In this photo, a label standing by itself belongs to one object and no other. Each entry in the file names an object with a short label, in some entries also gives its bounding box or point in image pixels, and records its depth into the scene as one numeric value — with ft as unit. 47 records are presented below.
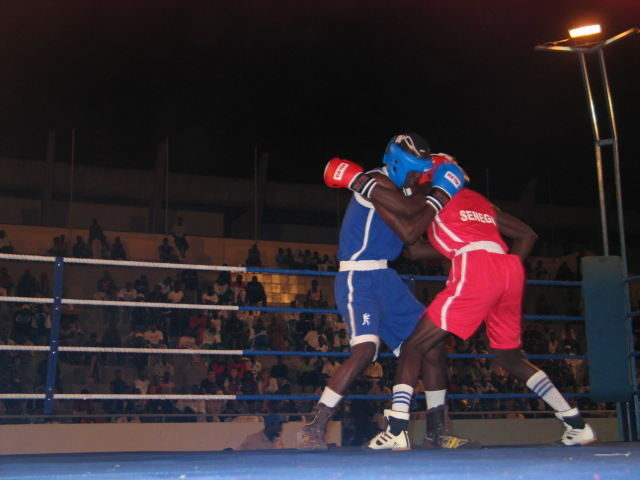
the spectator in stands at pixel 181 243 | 51.72
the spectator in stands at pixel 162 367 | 39.01
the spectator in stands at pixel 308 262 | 53.32
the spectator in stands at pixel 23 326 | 36.76
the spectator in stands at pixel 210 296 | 45.11
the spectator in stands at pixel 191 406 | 33.24
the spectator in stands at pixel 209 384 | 36.22
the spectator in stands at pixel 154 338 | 39.58
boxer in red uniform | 11.57
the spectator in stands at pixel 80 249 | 47.34
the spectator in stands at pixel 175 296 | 44.34
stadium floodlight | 16.99
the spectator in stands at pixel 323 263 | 53.93
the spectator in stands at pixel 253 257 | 51.10
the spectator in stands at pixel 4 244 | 46.47
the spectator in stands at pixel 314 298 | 49.69
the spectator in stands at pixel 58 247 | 46.91
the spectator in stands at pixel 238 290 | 45.47
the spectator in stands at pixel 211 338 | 40.32
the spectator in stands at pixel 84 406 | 33.73
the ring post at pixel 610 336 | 16.15
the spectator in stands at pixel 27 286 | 43.43
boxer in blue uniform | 11.48
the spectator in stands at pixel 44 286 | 44.88
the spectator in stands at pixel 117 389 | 33.27
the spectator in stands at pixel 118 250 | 48.75
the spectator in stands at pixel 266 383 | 37.32
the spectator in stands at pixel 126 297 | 44.19
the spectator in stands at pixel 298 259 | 53.78
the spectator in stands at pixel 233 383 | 35.81
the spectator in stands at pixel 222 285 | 46.16
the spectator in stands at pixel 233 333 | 40.64
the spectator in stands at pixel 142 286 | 46.18
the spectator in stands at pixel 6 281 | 44.09
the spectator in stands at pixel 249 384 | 34.47
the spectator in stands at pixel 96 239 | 49.08
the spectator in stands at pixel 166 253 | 50.08
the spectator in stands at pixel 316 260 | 53.60
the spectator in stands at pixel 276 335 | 42.65
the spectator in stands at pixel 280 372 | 38.52
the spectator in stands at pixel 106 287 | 45.29
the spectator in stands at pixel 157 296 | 45.39
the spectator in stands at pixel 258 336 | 40.15
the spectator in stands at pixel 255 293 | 43.57
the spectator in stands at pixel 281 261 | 53.26
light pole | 16.71
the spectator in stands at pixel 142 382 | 37.63
